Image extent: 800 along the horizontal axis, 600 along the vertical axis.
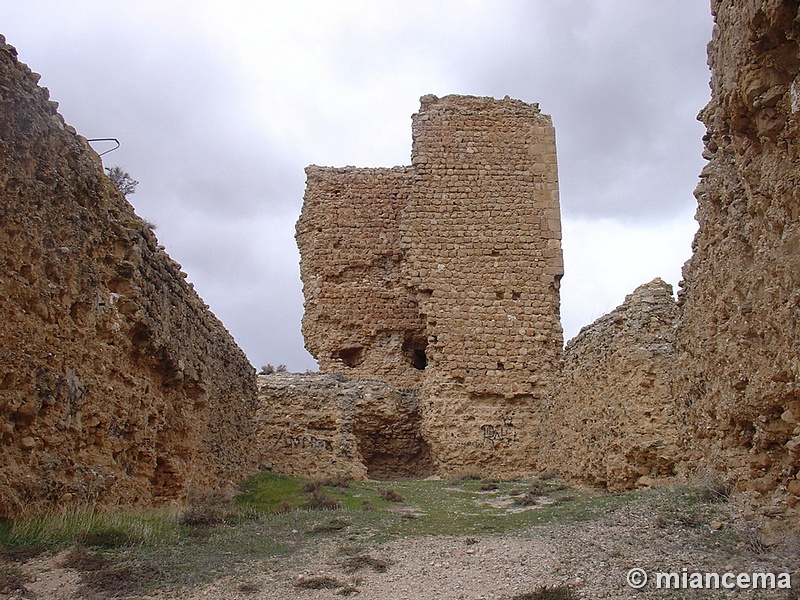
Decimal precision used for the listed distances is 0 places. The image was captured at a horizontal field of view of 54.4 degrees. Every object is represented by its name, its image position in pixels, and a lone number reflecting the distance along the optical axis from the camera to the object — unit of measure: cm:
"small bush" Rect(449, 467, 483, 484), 1348
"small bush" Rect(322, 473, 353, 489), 1188
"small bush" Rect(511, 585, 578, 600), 425
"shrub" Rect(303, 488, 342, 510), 939
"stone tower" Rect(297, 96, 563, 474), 1465
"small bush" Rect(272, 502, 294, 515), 905
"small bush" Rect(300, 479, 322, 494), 1100
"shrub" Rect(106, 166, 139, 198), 1163
